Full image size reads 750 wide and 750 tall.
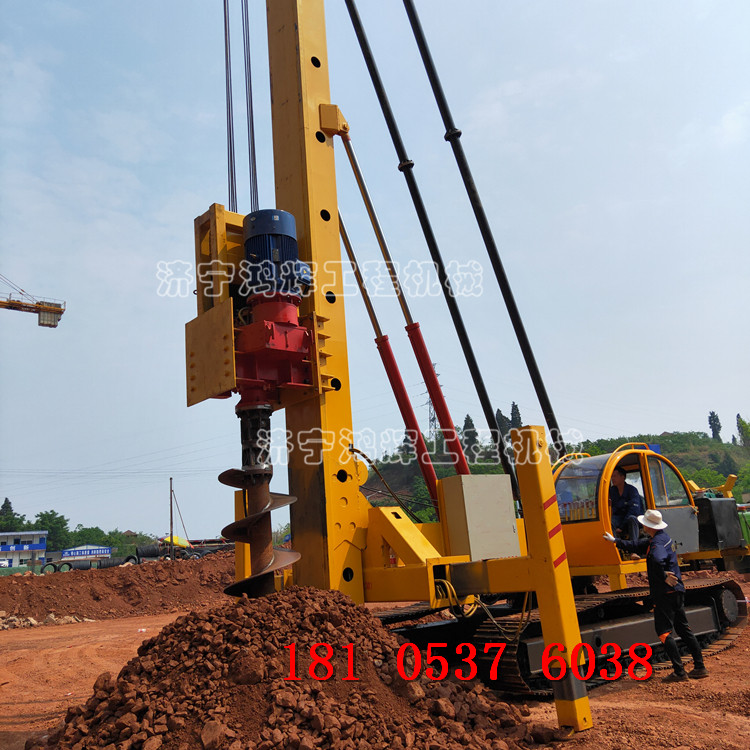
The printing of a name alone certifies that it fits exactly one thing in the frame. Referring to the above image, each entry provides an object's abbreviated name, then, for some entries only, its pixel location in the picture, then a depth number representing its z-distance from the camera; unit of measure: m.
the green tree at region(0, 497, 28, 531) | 101.50
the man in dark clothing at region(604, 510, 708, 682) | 6.15
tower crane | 54.63
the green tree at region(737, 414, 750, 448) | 87.12
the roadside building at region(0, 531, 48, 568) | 71.06
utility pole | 28.08
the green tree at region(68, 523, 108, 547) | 106.08
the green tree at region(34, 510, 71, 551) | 102.01
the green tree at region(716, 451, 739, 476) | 98.25
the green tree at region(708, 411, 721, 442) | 125.53
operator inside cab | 7.37
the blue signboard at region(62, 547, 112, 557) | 68.44
